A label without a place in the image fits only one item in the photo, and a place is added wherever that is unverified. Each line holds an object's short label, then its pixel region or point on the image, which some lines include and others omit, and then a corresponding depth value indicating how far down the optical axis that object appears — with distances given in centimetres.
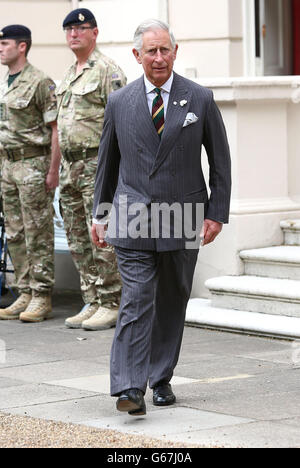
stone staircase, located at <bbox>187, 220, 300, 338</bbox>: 1791
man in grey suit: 1271
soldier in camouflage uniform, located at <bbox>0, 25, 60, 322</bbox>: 1945
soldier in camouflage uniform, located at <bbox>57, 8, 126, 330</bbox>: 1847
